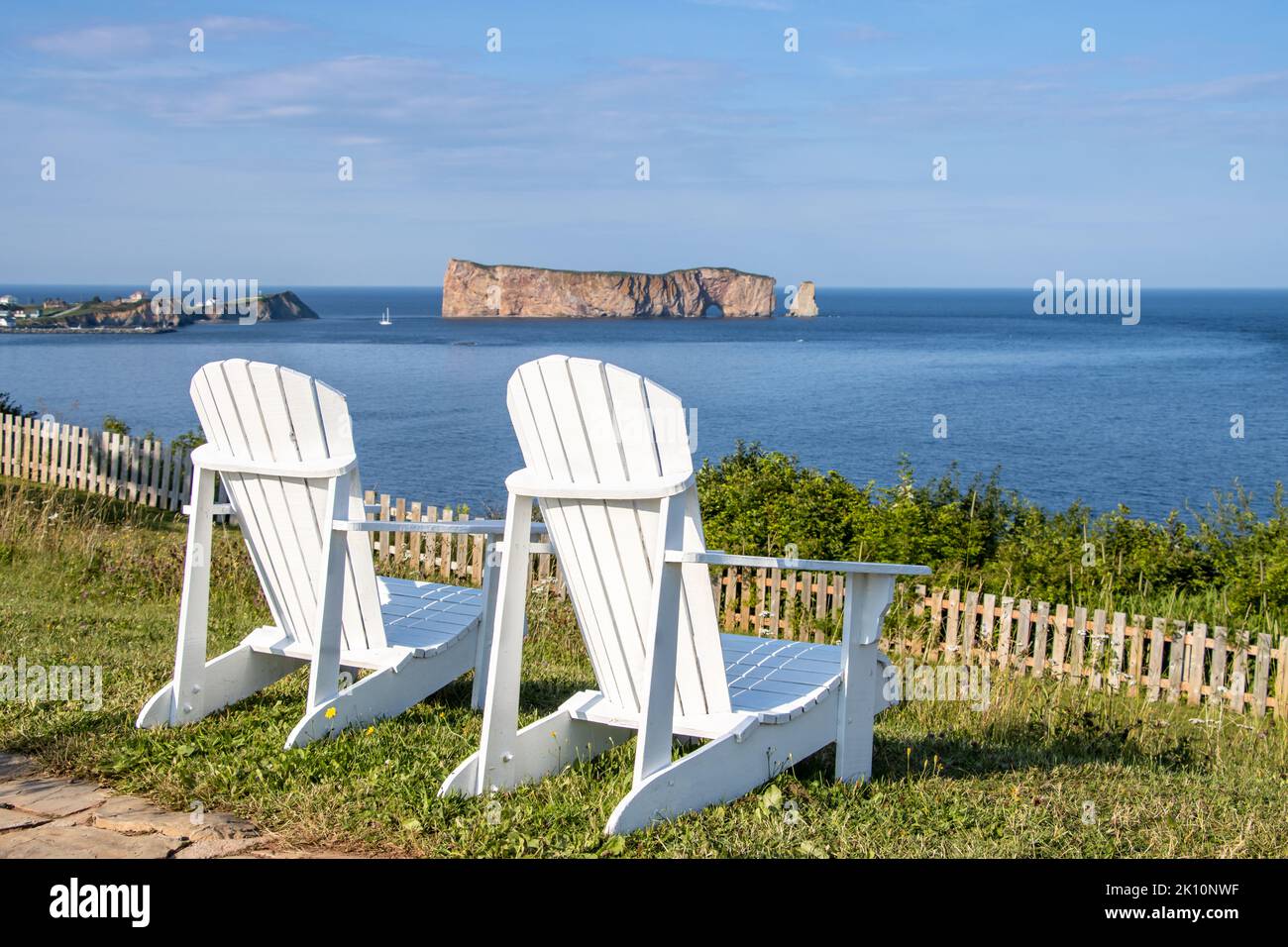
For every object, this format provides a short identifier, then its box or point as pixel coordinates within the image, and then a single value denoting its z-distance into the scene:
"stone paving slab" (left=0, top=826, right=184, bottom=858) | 3.32
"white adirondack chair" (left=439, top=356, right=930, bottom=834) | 3.45
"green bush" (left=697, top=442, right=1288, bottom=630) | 9.12
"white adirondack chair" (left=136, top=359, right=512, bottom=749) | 4.32
